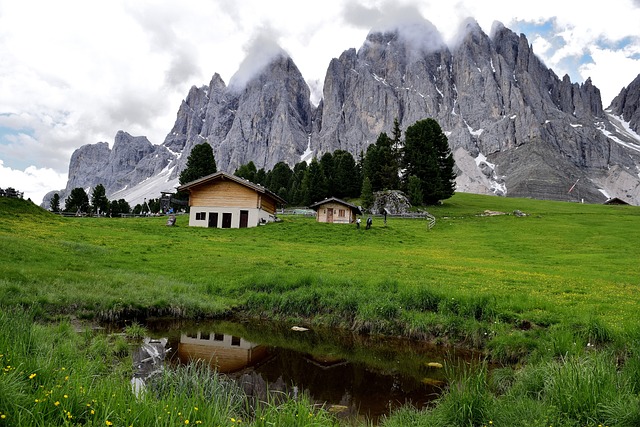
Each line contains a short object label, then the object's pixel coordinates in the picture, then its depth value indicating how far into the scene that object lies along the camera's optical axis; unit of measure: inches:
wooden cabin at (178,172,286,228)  2023.9
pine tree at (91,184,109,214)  3720.5
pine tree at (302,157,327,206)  3410.4
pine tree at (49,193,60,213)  4190.9
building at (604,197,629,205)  4002.2
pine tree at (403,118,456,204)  3068.4
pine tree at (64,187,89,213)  3786.9
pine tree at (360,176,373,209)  2765.7
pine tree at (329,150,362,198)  3540.8
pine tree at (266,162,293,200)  4140.3
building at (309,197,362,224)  2325.3
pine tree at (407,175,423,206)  2832.2
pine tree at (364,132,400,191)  3070.9
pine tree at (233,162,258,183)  4005.9
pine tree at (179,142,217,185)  3272.6
